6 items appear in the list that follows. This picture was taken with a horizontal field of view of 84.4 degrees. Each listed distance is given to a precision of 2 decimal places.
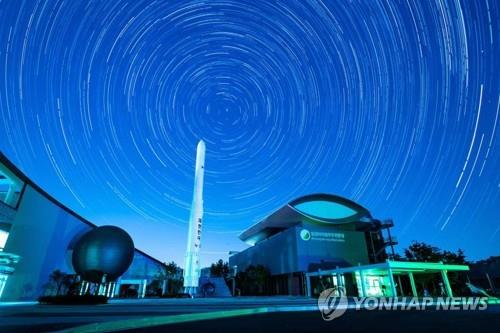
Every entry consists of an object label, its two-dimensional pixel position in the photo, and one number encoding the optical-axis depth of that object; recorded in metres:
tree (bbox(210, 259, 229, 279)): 73.22
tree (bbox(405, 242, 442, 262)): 47.13
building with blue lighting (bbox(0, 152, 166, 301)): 21.66
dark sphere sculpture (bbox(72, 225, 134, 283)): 25.31
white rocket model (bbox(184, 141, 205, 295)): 40.69
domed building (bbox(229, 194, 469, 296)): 34.16
